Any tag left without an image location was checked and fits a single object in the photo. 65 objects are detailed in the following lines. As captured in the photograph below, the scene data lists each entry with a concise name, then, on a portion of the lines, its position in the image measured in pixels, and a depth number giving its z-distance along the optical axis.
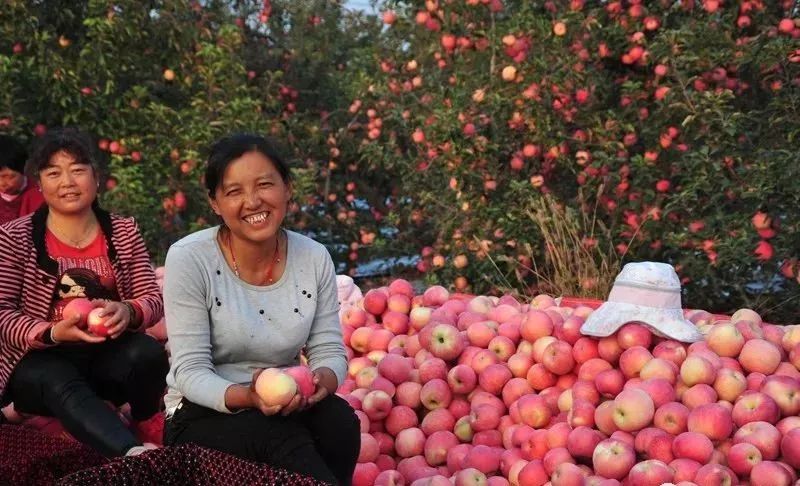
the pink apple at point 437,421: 3.63
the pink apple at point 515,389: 3.62
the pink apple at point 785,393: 3.13
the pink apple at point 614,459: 3.01
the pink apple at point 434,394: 3.69
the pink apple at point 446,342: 3.86
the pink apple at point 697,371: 3.21
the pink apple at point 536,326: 3.78
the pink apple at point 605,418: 3.19
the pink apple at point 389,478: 3.26
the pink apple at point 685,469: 2.91
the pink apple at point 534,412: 3.44
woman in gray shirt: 2.62
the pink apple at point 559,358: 3.51
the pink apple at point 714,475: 2.85
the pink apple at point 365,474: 3.30
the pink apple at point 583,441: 3.14
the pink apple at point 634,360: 3.30
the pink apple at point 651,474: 2.90
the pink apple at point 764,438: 2.96
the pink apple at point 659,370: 3.23
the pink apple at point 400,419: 3.66
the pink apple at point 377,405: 3.66
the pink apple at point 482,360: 3.75
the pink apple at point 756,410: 3.06
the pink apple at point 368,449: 3.43
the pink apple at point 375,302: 4.43
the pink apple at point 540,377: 3.61
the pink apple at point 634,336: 3.37
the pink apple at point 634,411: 3.12
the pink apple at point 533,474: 3.14
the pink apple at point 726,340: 3.37
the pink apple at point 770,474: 2.85
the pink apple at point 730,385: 3.19
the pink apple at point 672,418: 3.08
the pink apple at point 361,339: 4.25
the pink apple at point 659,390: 3.16
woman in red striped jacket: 3.15
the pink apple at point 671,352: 3.32
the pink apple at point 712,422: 3.02
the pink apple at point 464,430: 3.58
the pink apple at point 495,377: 3.67
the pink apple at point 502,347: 3.85
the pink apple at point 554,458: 3.12
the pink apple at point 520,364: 3.70
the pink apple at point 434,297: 4.47
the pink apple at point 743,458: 2.91
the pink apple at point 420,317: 4.26
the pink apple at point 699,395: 3.16
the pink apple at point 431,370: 3.78
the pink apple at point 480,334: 3.92
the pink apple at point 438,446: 3.51
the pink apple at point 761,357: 3.31
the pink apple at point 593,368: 3.40
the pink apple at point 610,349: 3.42
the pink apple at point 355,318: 4.39
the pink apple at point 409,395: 3.74
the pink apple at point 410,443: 3.56
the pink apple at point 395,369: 3.80
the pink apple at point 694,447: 2.96
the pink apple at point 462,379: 3.73
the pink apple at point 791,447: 2.91
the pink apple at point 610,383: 3.31
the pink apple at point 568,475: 2.95
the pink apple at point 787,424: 3.02
